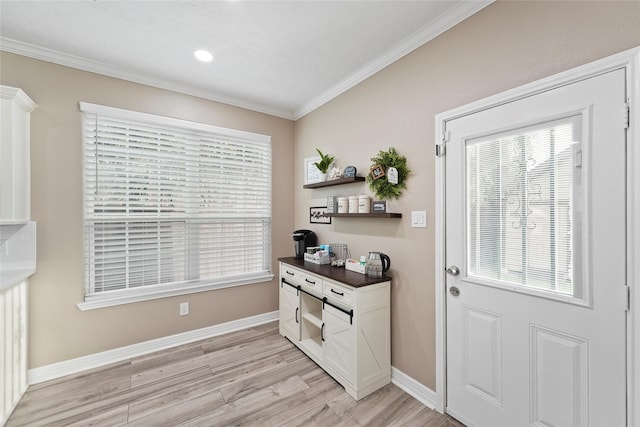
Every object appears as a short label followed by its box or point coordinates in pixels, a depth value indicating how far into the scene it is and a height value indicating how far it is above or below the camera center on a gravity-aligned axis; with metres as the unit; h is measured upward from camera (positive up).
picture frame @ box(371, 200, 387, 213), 2.25 +0.06
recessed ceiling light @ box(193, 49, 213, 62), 2.26 +1.37
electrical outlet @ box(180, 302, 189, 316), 2.86 -1.03
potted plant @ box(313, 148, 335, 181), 2.93 +0.55
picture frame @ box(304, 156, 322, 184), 3.14 +0.50
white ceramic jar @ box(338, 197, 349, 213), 2.60 +0.08
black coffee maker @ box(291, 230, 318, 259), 3.09 -0.32
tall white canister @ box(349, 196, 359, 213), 2.47 +0.08
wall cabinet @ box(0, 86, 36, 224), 1.86 +0.43
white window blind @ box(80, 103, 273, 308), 2.46 +0.07
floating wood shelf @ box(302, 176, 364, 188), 2.49 +0.31
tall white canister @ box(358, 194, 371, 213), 2.36 +0.08
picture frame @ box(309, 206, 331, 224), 3.06 -0.03
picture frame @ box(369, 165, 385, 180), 2.23 +0.35
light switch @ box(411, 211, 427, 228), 1.98 -0.05
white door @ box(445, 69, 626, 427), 1.21 -0.26
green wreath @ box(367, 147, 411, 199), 2.13 +0.31
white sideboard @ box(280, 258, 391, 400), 2.02 -0.93
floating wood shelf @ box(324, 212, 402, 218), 2.10 -0.02
